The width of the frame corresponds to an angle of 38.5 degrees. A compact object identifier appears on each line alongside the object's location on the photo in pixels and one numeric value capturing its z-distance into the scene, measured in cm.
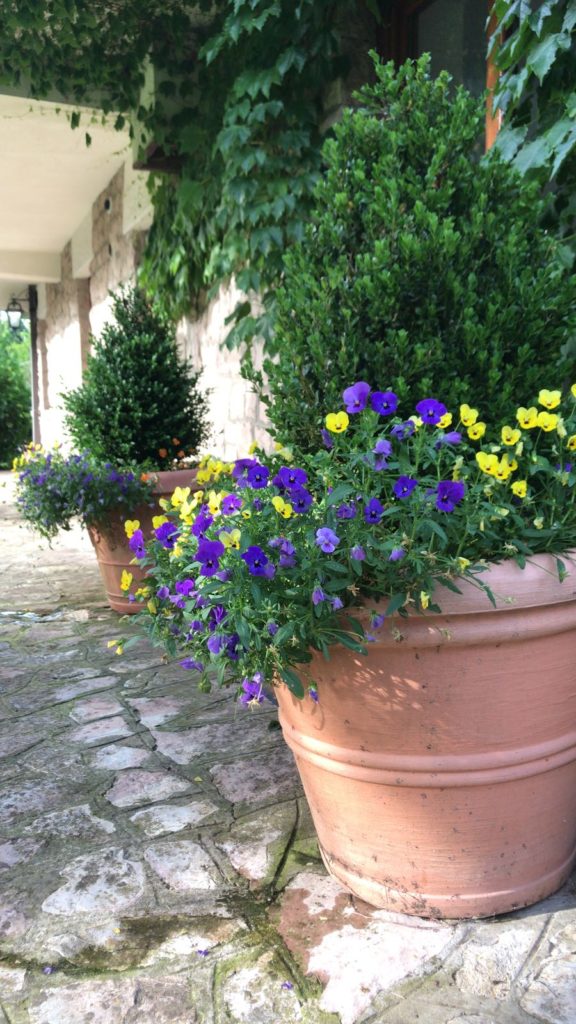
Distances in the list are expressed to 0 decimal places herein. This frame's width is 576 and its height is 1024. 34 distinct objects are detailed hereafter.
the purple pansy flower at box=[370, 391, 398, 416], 160
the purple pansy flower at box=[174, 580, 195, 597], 156
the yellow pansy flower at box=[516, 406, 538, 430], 155
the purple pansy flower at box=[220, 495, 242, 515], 165
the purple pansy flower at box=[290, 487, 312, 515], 150
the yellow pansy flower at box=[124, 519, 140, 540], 188
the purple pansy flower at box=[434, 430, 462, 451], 154
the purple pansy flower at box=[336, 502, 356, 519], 146
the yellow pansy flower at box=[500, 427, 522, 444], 152
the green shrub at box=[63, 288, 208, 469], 394
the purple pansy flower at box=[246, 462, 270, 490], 167
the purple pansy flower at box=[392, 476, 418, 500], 146
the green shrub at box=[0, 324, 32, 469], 1432
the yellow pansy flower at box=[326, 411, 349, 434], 156
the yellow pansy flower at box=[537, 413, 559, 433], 153
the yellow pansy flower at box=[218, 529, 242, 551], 146
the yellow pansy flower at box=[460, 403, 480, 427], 154
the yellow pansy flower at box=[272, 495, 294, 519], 147
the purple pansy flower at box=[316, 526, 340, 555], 139
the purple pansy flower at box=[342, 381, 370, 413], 160
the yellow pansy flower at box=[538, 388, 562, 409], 156
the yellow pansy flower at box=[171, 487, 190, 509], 192
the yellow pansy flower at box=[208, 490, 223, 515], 174
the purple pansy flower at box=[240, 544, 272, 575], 138
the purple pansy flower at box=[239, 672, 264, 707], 147
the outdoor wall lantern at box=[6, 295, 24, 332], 1286
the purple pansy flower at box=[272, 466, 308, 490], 154
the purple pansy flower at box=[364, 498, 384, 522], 144
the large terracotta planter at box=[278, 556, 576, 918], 149
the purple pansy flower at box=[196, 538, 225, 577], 143
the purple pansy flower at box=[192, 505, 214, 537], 159
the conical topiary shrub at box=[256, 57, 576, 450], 170
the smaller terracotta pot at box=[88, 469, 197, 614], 375
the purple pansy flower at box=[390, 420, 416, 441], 154
